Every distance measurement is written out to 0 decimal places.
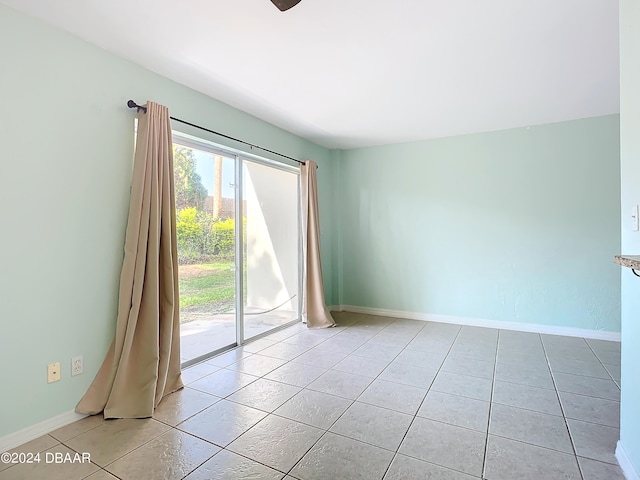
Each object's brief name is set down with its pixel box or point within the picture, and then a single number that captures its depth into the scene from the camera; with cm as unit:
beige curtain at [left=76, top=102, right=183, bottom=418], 218
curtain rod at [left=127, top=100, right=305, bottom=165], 237
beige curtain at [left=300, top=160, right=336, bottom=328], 432
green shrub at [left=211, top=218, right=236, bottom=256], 325
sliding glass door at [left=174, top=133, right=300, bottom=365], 299
